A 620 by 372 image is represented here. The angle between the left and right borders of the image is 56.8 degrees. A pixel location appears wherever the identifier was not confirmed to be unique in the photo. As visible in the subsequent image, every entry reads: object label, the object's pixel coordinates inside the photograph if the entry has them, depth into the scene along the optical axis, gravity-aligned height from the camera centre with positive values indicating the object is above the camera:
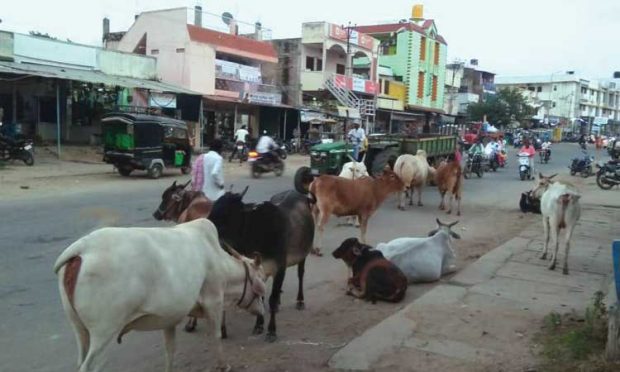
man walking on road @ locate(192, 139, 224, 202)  7.60 -0.71
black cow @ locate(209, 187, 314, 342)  4.90 -0.96
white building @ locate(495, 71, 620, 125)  89.50 +7.04
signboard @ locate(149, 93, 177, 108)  25.98 +0.80
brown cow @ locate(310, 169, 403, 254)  8.87 -1.11
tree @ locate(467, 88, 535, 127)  63.25 +2.85
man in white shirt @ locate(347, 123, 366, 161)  18.67 -0.37
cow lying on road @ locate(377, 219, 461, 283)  7.06 -1.55
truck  17.06 -0.71
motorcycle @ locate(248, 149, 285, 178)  18.73 -1.31
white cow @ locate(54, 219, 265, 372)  3.07 -0.95
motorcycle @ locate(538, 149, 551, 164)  33.84 -1.07
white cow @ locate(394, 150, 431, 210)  14.20 -1.02
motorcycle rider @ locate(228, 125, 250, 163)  24.34 -0.74
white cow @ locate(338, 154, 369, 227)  12.89 -0.98
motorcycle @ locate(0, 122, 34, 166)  18.38 -1.27
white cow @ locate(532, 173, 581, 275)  8.00 -1.01
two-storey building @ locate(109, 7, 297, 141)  28.58 +2.85
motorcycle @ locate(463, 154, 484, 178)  23.39 -1.29
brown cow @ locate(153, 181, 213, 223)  6.20 -0.93
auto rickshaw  17.25 -0.79
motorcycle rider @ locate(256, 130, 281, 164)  18.73 -0.88
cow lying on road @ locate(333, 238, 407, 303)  6.32 -1.61
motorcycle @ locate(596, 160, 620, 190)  20.02 -1.24
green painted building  46.75 +6.18
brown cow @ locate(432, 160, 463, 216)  13.65 -1.13
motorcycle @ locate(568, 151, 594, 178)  26.47 -1.28
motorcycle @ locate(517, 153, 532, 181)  22.28 -1.16
